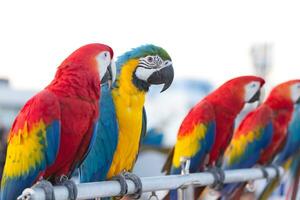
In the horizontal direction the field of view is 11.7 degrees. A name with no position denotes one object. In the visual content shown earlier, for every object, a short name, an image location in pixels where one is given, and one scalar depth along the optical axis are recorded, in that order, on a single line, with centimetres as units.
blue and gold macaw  374
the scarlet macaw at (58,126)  347
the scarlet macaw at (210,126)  402
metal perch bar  336
